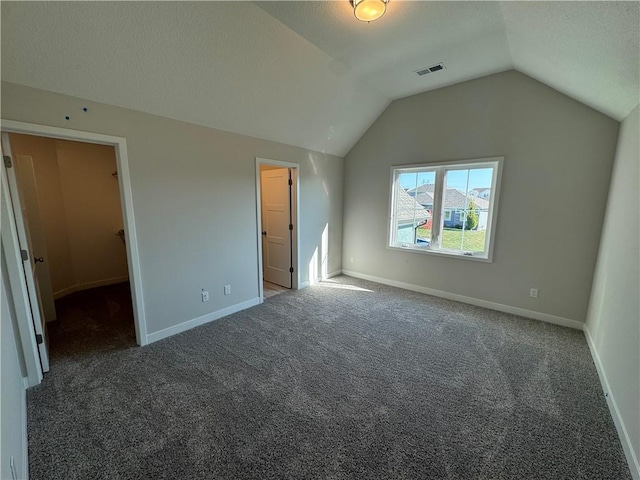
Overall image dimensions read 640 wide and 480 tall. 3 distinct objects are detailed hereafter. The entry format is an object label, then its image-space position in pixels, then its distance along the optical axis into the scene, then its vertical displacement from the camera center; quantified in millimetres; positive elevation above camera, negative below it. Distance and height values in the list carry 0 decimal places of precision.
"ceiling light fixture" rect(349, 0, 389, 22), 1845 +1396
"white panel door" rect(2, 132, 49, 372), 2037 -481
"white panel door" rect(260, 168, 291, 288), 4293 -401
